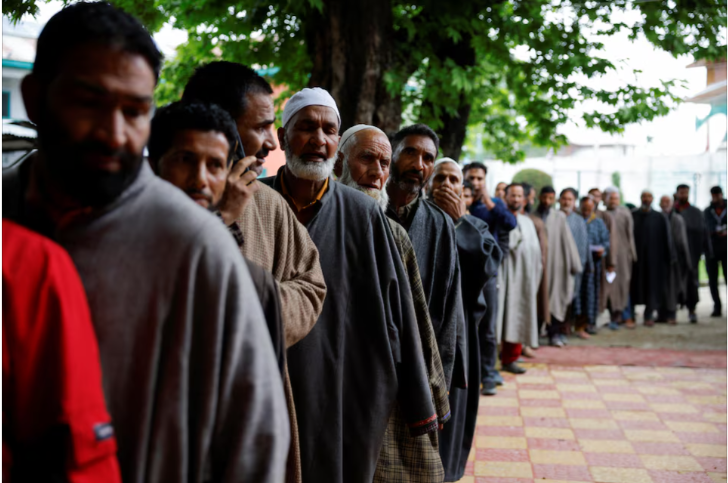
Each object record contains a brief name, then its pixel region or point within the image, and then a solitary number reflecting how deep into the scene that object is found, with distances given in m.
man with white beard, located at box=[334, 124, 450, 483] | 3.13
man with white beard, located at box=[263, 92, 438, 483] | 2.73
